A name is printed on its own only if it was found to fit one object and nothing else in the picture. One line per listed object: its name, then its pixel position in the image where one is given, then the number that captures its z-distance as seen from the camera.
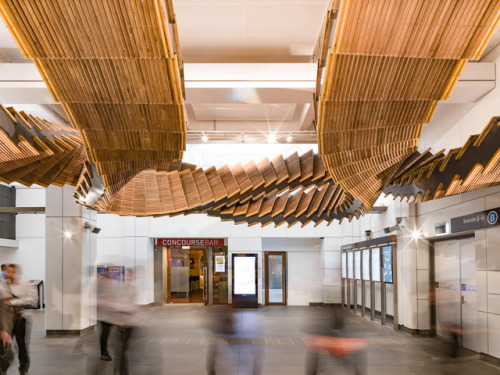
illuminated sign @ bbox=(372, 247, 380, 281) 16.30
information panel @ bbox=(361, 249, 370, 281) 17.39
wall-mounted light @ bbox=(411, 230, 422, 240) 13.70
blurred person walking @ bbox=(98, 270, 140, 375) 7.90
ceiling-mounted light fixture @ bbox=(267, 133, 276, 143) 13.91
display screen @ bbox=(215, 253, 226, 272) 24.31
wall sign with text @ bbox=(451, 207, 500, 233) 9.27
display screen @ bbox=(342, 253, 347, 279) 20.85
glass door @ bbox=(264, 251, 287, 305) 23.50
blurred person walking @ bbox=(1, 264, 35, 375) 8.30
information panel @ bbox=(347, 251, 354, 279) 19.87
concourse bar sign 23.39
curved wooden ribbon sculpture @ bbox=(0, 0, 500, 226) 3.62
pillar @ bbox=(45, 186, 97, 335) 13.82
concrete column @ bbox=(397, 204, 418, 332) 13.64
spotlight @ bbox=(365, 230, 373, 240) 18.29
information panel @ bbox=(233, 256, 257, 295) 22.14
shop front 23.67
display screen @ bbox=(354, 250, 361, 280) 18.55
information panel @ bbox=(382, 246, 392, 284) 15.06
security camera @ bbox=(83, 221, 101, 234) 14.42
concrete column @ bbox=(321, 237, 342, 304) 22.78
